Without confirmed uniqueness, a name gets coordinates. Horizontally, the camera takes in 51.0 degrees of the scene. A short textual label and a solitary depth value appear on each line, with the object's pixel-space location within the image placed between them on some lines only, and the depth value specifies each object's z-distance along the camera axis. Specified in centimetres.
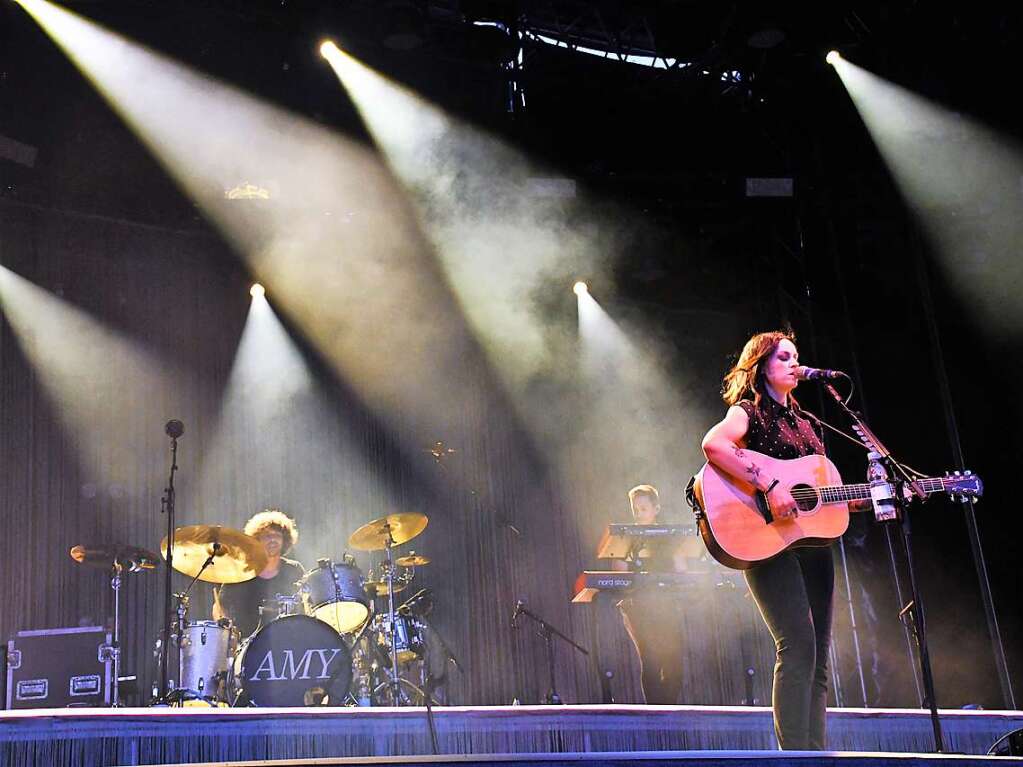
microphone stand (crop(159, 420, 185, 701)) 647
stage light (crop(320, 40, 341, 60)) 821
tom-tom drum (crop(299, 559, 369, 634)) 738
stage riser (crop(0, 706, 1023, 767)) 410
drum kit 641
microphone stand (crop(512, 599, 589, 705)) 838
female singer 367
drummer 746
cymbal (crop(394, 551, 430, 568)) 796
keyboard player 680
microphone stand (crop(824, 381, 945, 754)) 402
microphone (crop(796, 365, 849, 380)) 404
